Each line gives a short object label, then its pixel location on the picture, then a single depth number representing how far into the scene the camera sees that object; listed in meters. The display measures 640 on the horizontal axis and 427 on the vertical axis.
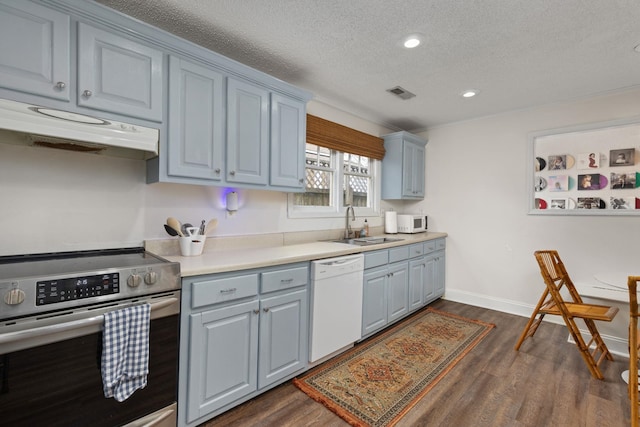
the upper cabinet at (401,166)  3.98
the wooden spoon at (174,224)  2.08
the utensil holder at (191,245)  2.08
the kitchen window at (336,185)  3.26
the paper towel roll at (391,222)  4.04
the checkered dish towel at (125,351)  1.33
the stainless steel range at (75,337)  1.17
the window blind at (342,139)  3.07
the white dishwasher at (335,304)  2.27
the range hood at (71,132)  1.32
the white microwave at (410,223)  4.08
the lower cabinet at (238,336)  1.64
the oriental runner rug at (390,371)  1.92
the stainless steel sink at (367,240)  3.23
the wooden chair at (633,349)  1.68
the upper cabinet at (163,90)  1.40
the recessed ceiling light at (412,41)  2.11
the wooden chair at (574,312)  2.30
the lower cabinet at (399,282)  2.83
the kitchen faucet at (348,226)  3.50
